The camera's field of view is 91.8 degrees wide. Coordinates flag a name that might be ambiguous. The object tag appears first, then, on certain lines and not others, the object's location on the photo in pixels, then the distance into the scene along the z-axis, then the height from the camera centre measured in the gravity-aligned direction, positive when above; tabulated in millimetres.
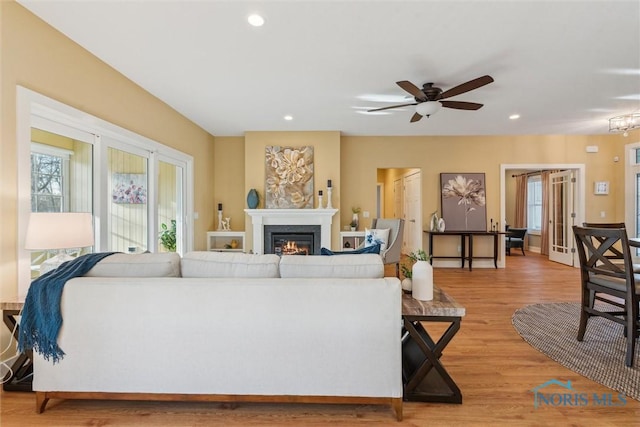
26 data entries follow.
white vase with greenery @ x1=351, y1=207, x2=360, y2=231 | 5922 -162
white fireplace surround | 5516 -128
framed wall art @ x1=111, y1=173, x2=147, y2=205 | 3461 +294
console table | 5852 -604
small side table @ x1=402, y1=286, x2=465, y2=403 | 1765 -852
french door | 6369 -122
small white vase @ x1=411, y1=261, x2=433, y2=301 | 1927 -441
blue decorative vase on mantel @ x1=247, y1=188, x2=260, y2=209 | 5602 +238
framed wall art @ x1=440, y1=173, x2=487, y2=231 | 6102 +195
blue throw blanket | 1671 -571
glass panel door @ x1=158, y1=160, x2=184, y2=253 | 4418 +84
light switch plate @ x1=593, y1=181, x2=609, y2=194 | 6004 +450
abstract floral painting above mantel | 5711 +611
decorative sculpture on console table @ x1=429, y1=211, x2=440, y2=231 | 6008 -229
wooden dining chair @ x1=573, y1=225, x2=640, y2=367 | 2270 -574
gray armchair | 4438 -452
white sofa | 1647 -689
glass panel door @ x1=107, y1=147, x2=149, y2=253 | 3379 +134
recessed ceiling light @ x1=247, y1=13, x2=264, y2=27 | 2318 +1465
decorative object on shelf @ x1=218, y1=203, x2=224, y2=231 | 6043 -179
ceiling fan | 3038 +1252
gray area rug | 2154 -1144
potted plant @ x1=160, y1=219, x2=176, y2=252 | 4480 -355
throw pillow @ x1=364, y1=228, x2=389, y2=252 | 4602 -382
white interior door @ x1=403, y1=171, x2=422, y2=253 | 6379 -37
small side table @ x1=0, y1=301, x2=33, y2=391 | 1869 -993
